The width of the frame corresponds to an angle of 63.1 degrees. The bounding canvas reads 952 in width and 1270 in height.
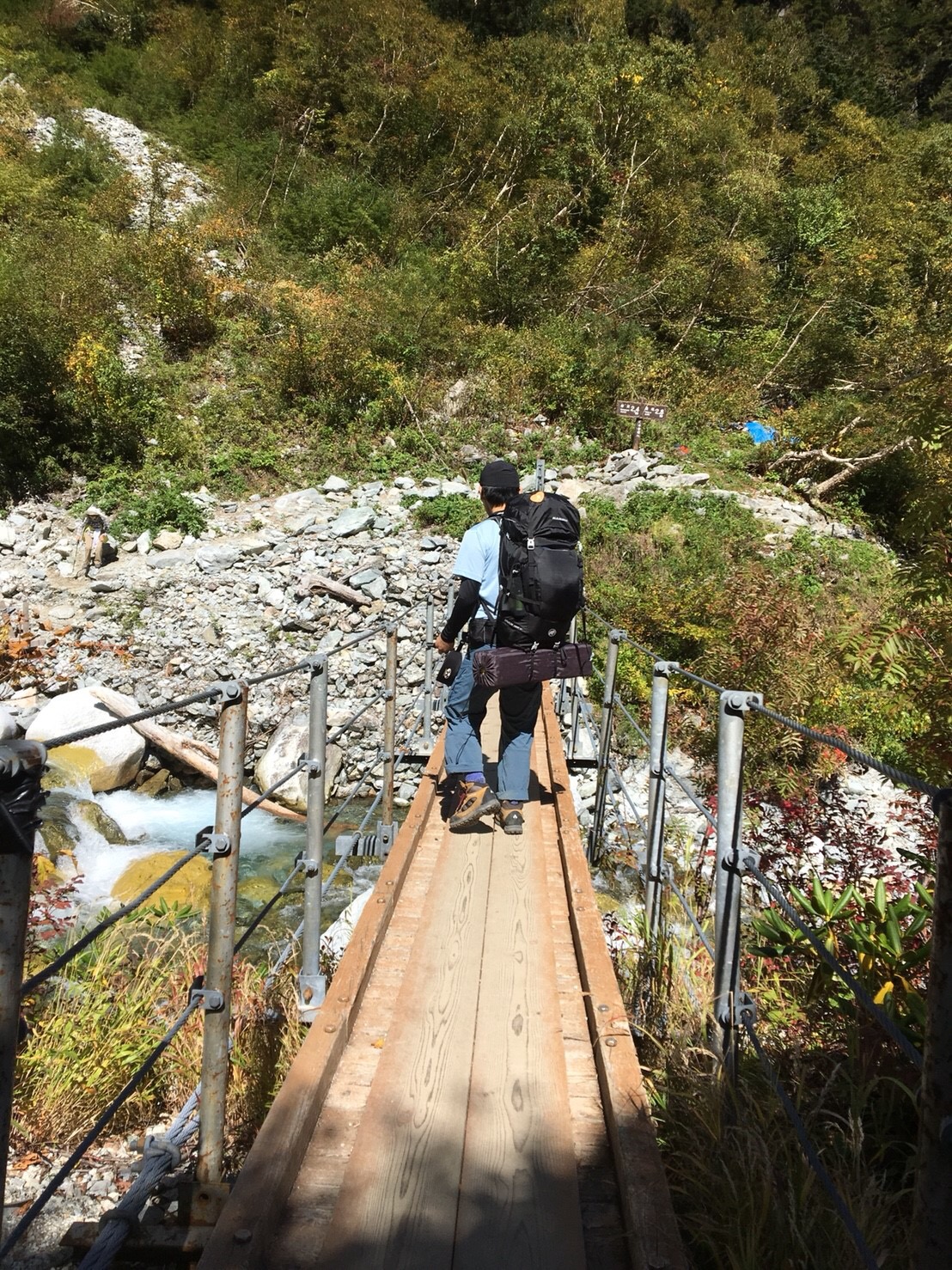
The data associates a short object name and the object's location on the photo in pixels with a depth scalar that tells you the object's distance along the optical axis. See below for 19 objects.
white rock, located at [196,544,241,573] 9.84
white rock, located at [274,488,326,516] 11.41
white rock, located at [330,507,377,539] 10.43
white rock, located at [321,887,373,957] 4.05
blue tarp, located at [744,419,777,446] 13.57
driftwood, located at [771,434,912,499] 11.96
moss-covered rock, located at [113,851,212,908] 5.23
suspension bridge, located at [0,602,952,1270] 1.28
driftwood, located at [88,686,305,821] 7.10
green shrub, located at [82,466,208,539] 10.80
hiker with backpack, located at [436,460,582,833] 3.47
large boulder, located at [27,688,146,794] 6.73
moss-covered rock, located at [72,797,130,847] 6.12
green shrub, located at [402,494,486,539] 10.63
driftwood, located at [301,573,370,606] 9.17
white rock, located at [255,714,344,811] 6.82
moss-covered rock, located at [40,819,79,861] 5.55
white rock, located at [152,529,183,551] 10.48
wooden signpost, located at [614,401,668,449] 10.33
